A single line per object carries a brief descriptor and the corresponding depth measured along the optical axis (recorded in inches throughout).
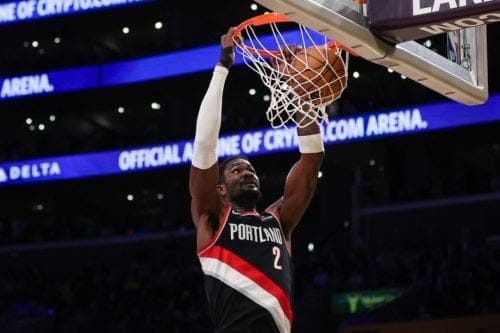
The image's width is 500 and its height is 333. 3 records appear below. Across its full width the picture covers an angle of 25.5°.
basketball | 220.7
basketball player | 200.5
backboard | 197.9
